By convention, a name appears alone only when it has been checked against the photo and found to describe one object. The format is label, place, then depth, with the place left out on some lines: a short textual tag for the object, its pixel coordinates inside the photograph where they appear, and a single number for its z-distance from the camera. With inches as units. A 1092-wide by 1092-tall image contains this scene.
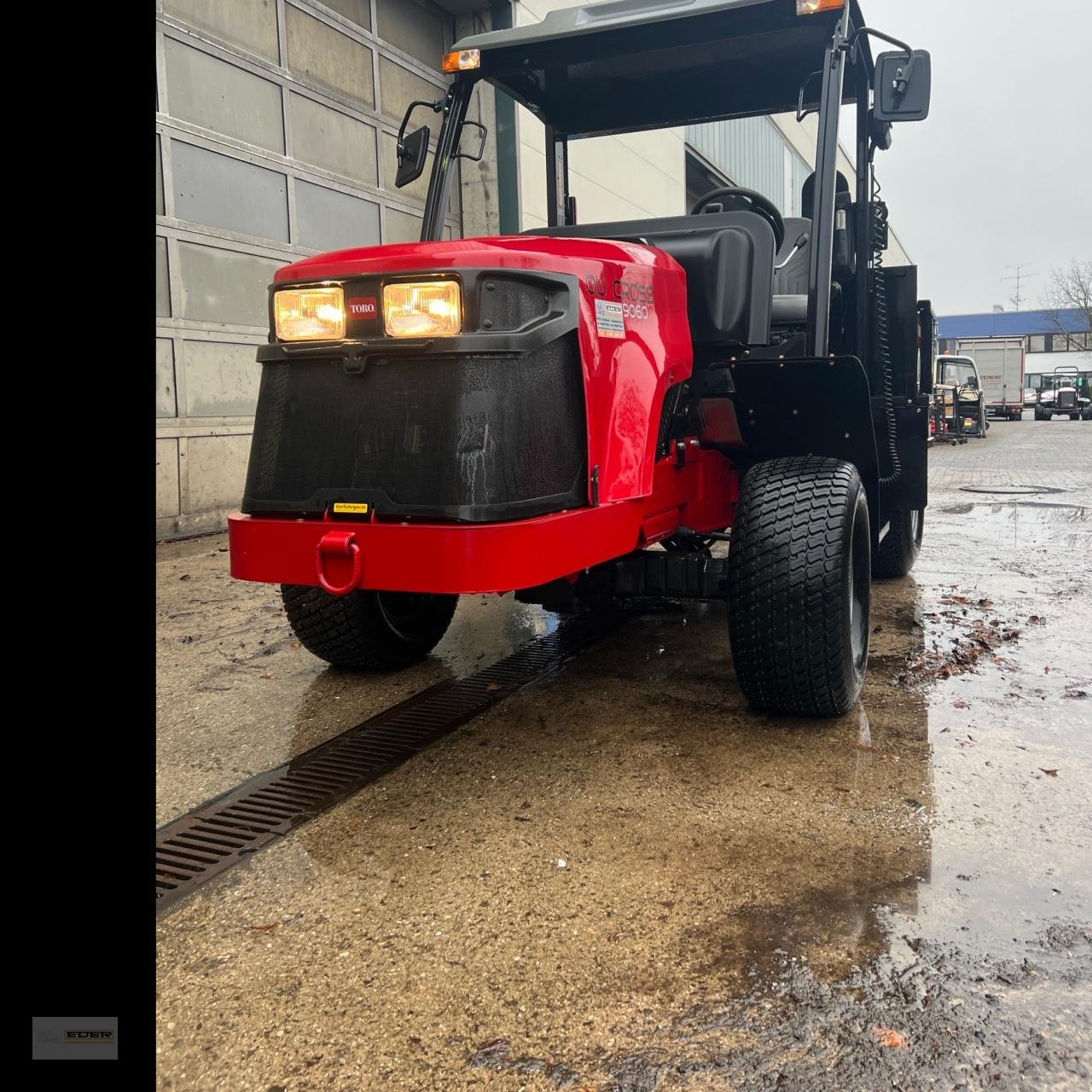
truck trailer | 1371.8
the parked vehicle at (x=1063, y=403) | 1427.2
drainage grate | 103.6
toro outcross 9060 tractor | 110.3
